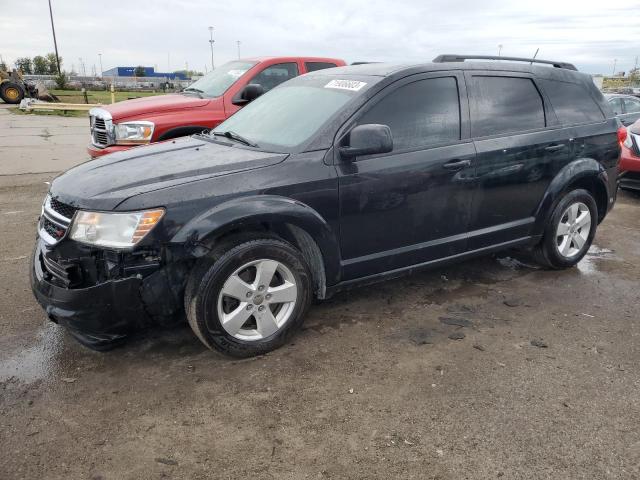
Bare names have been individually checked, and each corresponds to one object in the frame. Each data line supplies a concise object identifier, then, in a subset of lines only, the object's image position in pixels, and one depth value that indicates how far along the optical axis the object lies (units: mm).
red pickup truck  6156
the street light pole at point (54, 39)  45772
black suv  2826
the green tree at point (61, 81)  39469
